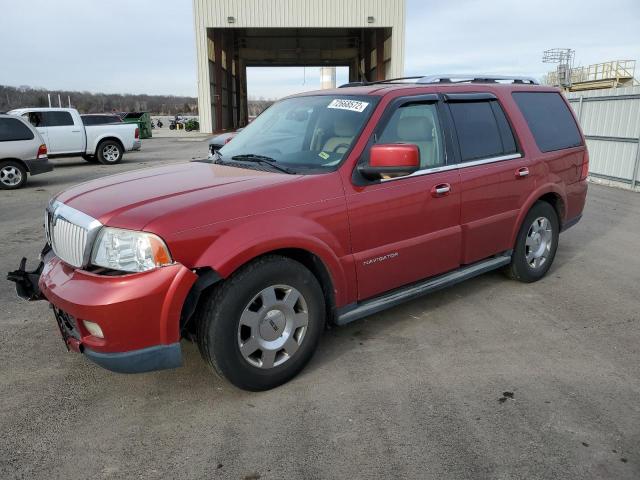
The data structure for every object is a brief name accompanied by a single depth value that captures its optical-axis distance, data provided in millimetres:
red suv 2730
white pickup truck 15617
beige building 29797
